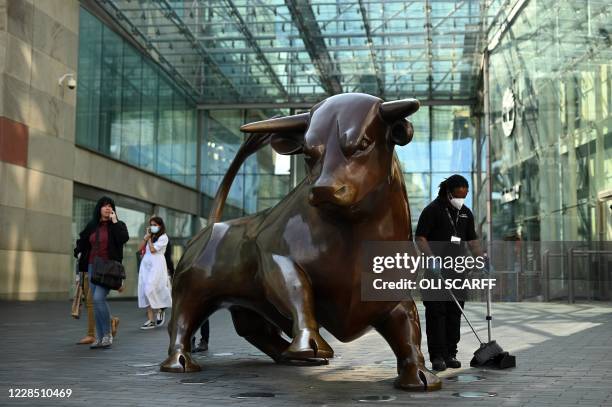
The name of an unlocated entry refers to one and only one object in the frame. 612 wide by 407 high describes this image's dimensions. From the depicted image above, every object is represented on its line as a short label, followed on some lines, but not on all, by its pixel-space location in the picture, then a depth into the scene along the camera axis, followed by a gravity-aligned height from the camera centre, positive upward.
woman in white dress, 11.34 +0.01
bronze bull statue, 4.47 +0.26
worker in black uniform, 6.58 +0.26
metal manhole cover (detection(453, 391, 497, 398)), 5.00 -0.82
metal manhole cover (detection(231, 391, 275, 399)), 4.86 -0.81
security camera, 20.98 +5.51
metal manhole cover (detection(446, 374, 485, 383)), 5.82 -0.83
